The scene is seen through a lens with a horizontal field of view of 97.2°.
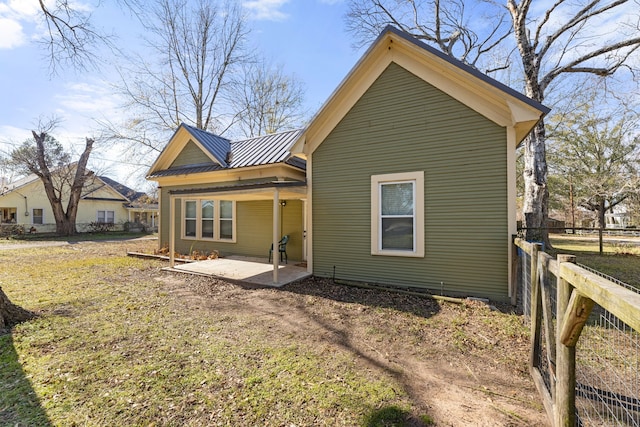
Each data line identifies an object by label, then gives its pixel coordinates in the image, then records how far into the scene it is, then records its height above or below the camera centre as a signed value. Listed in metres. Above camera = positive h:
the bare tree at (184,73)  19.66 +10.86
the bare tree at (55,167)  21.47 +4.07
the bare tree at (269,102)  23.03 +9.71
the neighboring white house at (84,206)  24.20 +1.25
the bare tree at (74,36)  6.24 +4.25
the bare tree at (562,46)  11.02 +7.25
